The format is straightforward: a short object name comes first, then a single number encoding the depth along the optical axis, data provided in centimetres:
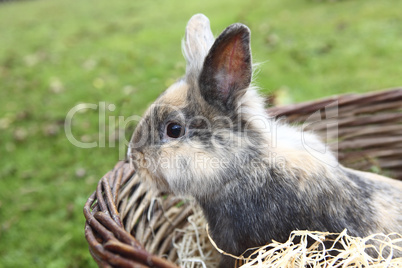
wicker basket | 79
